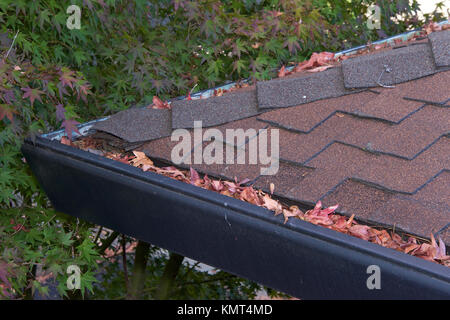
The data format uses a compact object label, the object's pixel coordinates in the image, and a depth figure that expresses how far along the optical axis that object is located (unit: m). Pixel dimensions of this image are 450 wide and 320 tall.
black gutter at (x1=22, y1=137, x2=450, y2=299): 1.85
